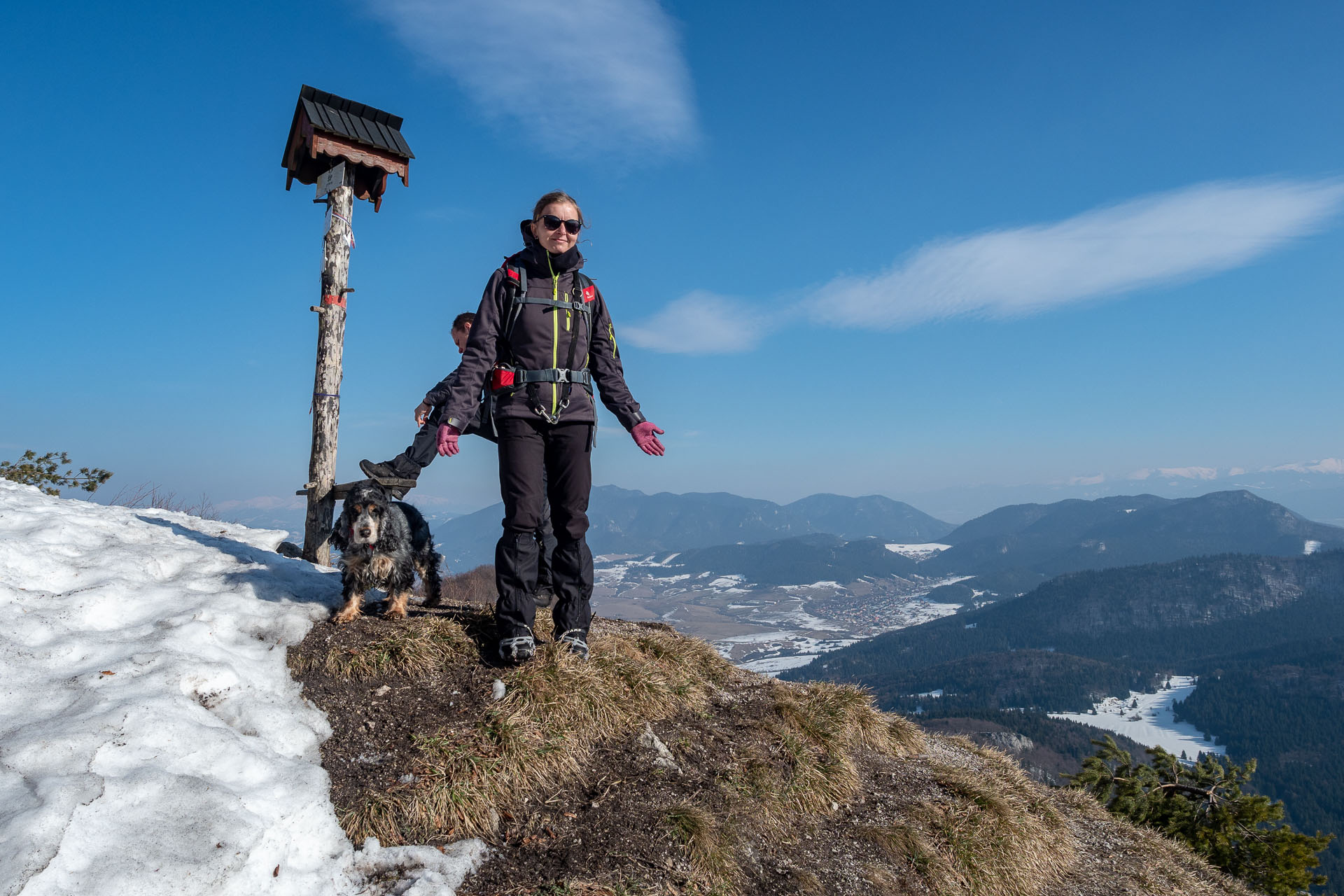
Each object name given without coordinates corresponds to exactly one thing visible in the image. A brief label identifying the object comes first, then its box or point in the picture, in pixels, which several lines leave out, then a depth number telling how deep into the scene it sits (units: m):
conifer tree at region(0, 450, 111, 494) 14.53
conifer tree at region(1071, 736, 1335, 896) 10.32
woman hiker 5.47
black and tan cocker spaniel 6.34
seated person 7.04
